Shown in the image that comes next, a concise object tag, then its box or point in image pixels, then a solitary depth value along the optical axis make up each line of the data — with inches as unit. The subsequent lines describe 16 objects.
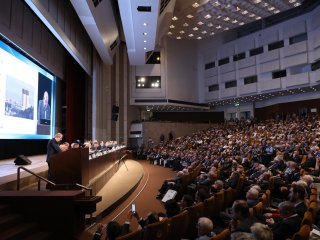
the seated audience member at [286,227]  113.8
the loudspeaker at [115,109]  723.9
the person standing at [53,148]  212.5
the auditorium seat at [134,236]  98.6
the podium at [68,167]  191.0
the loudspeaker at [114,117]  710.5
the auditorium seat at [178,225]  128.0
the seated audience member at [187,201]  172.1
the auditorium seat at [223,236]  97.3
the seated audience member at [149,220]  133.9
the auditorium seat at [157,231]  112.6
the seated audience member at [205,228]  115.7
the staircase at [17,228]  130.9
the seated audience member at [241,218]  118.6
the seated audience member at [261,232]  89.3
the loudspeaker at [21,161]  278.1
